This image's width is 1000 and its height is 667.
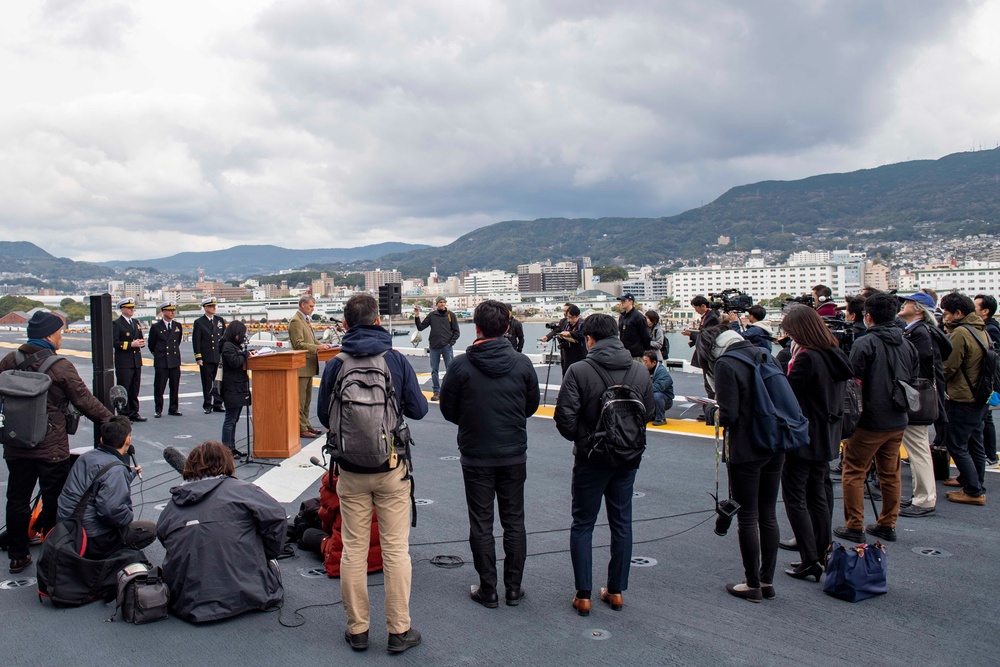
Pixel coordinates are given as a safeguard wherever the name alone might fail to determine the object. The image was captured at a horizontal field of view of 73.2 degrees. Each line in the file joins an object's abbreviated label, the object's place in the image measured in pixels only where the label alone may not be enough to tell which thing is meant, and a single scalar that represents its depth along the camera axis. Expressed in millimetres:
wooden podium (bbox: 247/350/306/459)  6949
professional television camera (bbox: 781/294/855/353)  5180
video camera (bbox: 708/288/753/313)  5391
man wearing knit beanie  3900
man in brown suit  7480
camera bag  3246
